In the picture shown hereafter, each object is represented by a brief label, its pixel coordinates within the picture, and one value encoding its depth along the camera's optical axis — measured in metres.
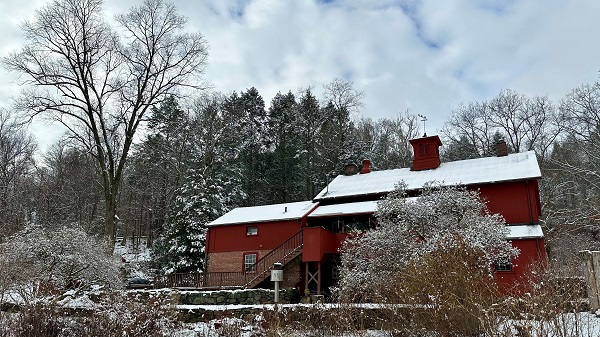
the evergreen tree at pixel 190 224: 29.62
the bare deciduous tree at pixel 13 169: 31.94
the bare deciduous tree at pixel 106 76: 20.94
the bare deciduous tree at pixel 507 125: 32.41
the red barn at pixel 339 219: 19.70
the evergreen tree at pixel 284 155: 38.28
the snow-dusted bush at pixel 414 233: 14.45
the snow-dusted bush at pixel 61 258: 14.77
